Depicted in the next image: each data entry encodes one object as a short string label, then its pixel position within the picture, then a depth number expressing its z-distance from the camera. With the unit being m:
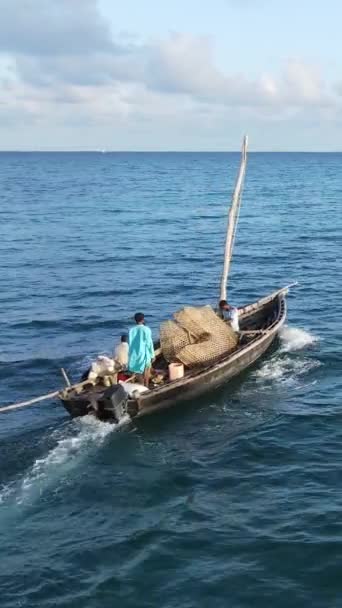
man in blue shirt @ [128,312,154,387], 20.44
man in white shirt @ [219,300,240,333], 25.19
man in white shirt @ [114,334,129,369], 21.81
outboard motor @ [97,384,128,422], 18.81
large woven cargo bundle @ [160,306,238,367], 22.86
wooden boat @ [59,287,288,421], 19.23
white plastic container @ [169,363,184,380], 21.78
